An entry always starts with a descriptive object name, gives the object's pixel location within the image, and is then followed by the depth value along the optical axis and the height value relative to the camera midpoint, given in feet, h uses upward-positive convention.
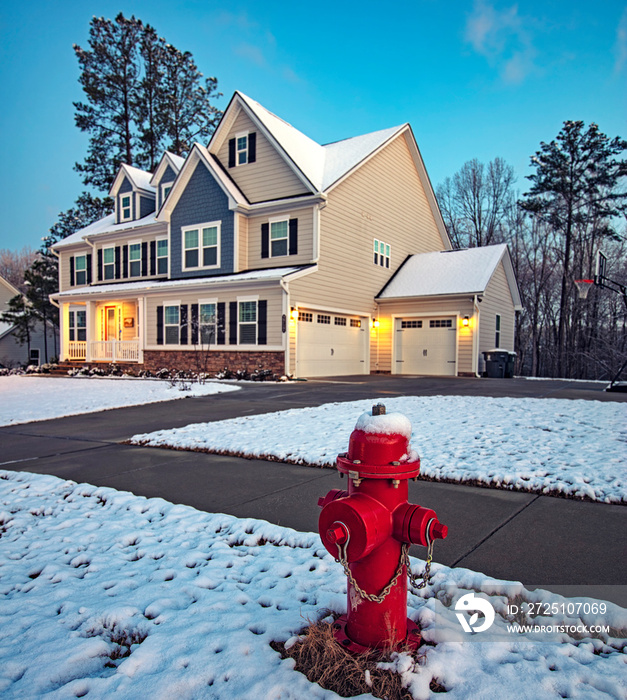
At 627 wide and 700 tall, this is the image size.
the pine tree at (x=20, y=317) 96.43 +5.63
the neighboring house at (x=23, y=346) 113.09 -0.37
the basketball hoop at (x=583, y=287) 52.84 +6.77
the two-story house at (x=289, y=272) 56.75 +9.76
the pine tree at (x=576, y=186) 91.61 +31.33
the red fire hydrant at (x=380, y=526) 6.03 -2.29
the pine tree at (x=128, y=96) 105.60 +56.35
